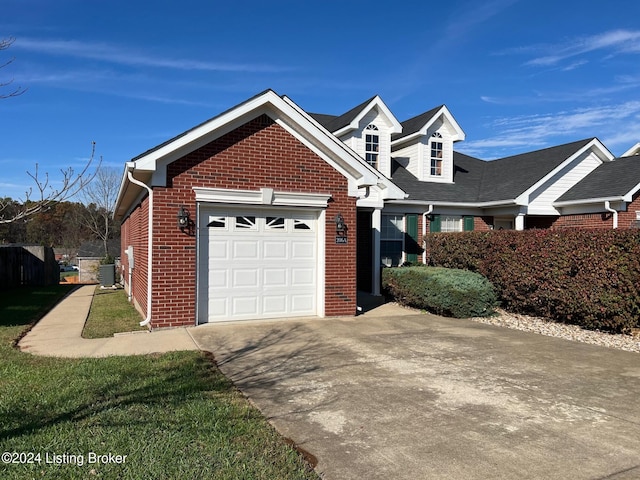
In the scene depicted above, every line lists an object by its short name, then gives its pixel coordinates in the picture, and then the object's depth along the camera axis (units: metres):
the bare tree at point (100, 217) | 41.41
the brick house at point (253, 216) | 9.11
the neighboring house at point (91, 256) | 30.27
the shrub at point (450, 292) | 10.98
